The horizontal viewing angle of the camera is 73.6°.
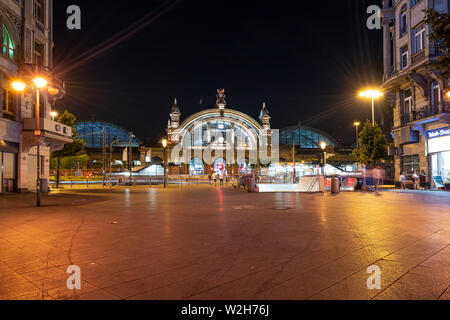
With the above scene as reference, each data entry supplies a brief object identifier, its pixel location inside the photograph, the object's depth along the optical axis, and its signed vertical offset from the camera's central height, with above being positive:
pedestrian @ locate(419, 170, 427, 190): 24.17 -0.93
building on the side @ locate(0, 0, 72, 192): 19.66 +4.85
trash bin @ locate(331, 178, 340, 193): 22.07 -1.23
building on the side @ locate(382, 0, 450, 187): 22.09 +6.09
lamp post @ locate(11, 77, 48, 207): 13.80 +4.05
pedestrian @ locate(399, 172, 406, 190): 25.57 -1.14
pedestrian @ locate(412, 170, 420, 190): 24.47 -0.94
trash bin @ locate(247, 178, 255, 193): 23.20 -1.30
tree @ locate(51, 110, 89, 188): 32.47 +2.83
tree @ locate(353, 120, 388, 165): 34.16 +2.73
